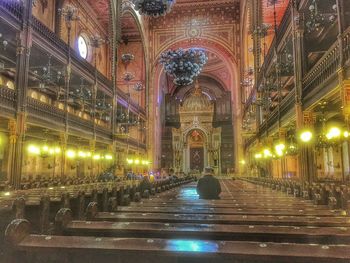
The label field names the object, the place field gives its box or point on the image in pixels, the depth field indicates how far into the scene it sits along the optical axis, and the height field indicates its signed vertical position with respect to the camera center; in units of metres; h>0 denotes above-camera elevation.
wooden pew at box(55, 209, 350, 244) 2.65 -0.57
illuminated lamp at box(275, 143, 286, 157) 14.25 +0.90
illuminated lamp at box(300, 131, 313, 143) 10.53 +1.10
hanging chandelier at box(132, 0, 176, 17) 9.18 +4.90
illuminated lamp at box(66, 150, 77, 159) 18.55 +0.94
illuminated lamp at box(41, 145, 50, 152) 16.45 +1.09
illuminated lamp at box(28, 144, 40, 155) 16.05 +1.04
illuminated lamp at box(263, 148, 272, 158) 17.66 +0.85
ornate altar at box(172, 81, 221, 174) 35.19 +3.66
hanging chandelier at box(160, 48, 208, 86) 11.09 +3.82
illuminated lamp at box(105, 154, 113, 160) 21.32 +0.79
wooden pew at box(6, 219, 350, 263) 1.95 -0.54
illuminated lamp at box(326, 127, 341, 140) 11.25 +1.28
